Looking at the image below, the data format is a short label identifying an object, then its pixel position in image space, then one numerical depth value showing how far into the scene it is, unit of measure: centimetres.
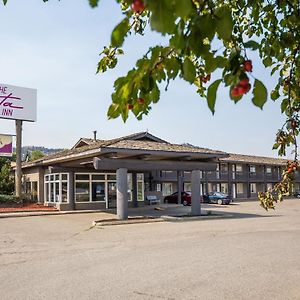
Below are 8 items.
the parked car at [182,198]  4220
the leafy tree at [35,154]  6950
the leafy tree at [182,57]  155
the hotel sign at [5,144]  3870
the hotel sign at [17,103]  3625
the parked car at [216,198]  4428
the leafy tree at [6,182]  3869
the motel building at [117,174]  2391
